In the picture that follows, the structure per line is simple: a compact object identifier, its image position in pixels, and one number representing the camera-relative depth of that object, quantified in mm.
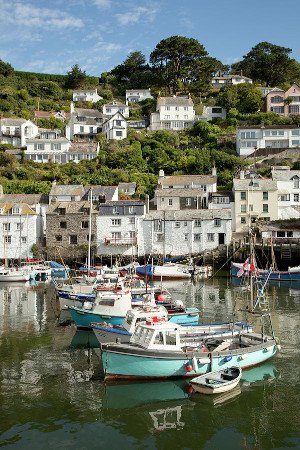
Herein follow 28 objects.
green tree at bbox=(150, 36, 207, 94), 119562
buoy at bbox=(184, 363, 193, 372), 20109
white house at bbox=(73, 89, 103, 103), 118688
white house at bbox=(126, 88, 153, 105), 119250
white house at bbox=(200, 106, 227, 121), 102375
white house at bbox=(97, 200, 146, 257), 62062
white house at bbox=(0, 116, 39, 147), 94312
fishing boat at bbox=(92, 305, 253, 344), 22527
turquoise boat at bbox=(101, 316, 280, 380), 20125
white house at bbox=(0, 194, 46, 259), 63303
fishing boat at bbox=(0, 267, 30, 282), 54125
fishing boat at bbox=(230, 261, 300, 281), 49844
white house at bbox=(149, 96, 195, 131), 100375
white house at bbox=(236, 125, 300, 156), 86688
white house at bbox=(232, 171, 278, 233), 66375
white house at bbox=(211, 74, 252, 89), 121269
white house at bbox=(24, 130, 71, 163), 88750
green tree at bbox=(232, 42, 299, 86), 120875
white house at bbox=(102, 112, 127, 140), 95375
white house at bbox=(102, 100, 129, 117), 108375
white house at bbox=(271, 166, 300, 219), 67838
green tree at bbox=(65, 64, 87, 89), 128750
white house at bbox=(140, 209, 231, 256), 61469
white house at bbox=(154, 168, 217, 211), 68688
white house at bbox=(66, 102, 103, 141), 99125
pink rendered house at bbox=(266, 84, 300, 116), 99812
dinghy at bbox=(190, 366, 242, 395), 18766
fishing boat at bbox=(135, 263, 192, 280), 52781
